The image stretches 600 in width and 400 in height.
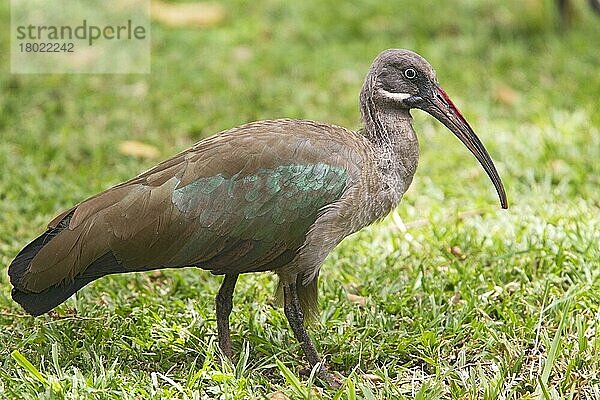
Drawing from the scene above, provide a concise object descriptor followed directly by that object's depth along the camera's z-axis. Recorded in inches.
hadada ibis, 309.7
